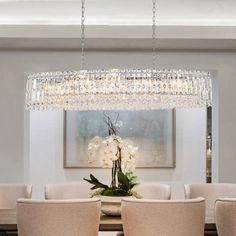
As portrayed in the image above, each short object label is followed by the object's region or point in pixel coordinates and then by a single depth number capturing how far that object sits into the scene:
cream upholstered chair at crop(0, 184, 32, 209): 6.48
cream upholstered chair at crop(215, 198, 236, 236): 4.52
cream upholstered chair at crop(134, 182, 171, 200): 6.47
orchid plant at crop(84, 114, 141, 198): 5.44
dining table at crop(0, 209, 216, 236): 4.73
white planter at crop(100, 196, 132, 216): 5.24
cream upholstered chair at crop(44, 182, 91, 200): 6.43
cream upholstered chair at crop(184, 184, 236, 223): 6.49
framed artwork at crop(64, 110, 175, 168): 9.42
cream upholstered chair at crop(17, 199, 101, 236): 4.35
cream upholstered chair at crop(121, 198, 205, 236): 4.36
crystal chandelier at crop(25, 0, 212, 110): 5.71
